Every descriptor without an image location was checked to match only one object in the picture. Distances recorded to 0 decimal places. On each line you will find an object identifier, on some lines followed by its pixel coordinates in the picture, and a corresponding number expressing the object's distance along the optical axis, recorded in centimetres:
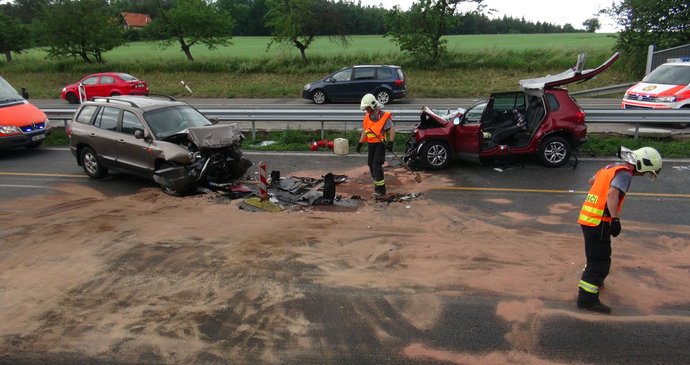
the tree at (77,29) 3550
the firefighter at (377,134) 955
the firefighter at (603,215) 521
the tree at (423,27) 3048
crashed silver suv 963
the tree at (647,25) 2506
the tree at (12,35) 4059
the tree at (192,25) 3634
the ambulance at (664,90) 1473
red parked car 2553
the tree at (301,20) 3350
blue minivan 2264
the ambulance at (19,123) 1309
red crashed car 1082
